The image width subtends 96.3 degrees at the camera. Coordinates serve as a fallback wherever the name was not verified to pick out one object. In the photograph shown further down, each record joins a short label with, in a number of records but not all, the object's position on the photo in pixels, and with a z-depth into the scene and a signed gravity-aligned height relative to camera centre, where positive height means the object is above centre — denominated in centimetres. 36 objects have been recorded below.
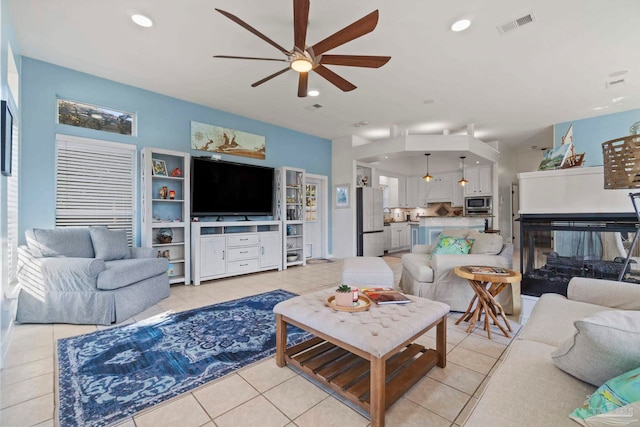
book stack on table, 200 -60
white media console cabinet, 432 -54
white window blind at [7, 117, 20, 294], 274 -1
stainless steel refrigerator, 666 -14
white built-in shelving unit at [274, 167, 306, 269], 548 +13
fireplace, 253 -31
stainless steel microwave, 738 +29
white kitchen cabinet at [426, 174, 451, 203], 838 +80
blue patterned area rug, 167 -107
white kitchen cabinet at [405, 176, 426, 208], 895 +76
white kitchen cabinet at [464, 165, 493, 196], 737 +91
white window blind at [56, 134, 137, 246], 363 +43
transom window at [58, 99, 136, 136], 366 +132
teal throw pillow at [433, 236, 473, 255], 337 -37
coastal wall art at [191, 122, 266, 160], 478 +134
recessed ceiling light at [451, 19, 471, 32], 269 +183
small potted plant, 191 -55
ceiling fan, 205 +138
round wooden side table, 245 -67
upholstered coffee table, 147 -78
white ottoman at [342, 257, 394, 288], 310 -66
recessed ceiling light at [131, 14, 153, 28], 264 +183
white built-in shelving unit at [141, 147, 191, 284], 396 +11
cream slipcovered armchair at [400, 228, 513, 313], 306 -63
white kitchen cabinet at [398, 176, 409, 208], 888 +73
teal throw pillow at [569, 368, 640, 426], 70 -50
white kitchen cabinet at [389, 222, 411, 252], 815 -59
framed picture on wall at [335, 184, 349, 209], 671 +46
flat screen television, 449 +46
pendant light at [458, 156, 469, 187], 754 +90
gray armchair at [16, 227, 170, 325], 277 -69
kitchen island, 536 -18
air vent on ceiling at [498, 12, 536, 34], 264 +183
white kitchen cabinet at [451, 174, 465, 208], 809 +63
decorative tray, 185 -60
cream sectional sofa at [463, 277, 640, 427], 87 -60
